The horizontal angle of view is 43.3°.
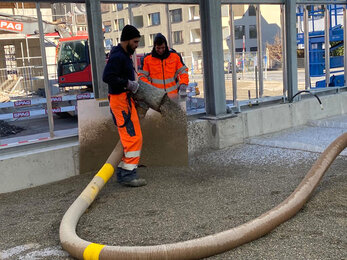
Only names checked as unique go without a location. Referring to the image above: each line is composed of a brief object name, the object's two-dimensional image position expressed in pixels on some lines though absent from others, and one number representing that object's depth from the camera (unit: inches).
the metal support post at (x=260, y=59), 335.6
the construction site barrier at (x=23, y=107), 242.4
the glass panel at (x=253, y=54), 320.5
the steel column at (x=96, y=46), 245.6
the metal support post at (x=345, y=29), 395.2
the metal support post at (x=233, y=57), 313.7
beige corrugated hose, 129.5
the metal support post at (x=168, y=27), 285.4
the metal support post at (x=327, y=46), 387.5
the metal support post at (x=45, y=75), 235.3
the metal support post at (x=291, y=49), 339.0
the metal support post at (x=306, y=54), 373.0
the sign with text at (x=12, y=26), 232.4
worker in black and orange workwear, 207.3
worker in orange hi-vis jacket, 249.3
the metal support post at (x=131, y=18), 270.9
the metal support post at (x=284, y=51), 342.6
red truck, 269.6
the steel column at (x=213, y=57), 287.7
